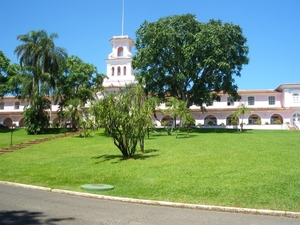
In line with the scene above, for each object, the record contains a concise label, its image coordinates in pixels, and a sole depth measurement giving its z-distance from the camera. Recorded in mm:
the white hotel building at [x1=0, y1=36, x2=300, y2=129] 51375
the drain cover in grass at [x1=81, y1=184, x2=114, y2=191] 10406
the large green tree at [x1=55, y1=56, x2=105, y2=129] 39531
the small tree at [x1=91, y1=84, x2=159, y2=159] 16172
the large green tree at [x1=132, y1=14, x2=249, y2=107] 34531
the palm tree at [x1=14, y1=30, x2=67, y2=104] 40531
